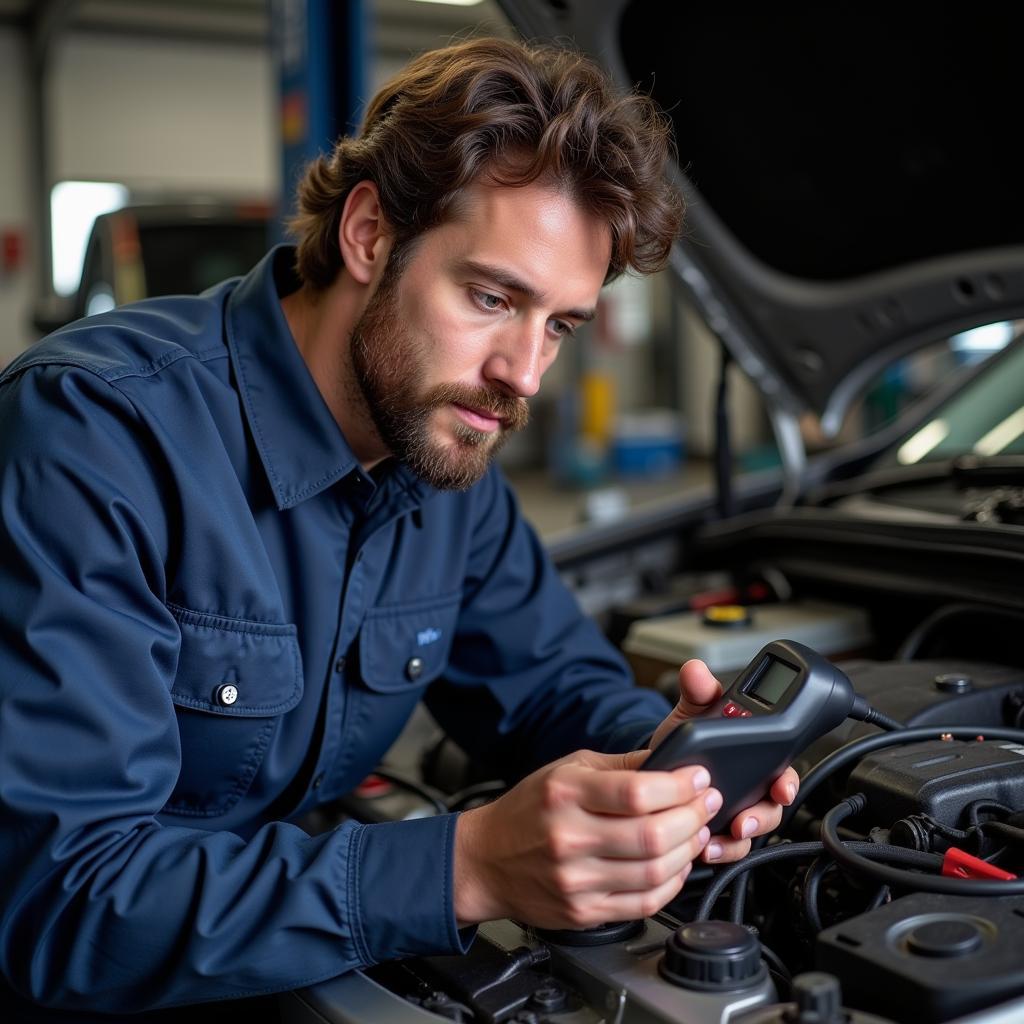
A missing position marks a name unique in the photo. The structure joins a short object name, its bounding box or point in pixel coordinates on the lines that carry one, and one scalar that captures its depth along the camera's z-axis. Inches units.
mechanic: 35.4
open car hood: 61.1
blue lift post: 119.1
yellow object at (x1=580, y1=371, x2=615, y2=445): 360.5
